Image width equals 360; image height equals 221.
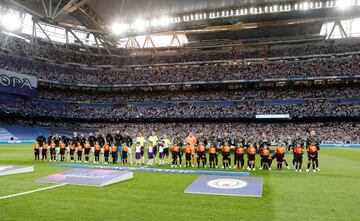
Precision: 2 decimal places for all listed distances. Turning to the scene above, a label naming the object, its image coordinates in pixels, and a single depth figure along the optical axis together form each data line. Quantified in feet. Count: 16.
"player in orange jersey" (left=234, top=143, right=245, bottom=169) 50.92
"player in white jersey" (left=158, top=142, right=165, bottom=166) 58.40
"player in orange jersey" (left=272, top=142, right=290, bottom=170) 49.62
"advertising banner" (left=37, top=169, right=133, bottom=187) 36.58
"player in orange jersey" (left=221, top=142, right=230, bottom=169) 50.70
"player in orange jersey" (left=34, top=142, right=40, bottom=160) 65.57
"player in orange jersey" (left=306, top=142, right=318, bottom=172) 48.31
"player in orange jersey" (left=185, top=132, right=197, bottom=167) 54.60
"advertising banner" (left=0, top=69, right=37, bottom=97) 152.46
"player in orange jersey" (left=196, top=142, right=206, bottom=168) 53.11
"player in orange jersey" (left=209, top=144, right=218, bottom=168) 52.94
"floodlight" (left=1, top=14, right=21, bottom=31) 149.59
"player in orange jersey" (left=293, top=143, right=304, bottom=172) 48.44
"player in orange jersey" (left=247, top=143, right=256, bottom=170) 50.44
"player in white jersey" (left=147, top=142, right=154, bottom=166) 57.16
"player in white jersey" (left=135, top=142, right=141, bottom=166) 57.57
